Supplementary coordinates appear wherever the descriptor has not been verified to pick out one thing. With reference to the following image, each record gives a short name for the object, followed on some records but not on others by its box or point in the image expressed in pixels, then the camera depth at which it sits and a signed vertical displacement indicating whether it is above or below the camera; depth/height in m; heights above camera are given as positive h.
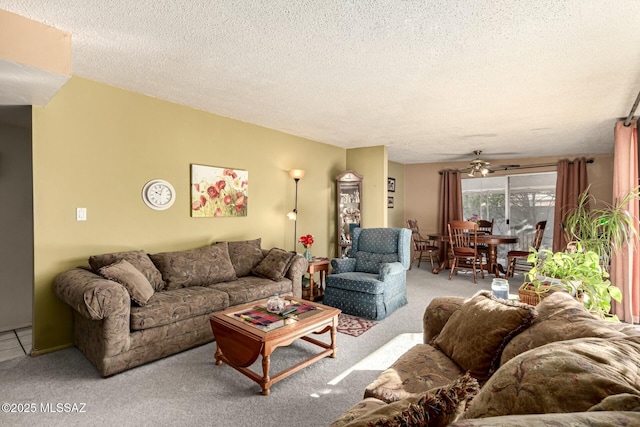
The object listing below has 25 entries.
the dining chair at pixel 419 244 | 6.81 -0.79
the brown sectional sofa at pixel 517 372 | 0.74 -0.49
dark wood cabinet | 5.58 +0.04
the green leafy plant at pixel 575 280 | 1.99 -0.47
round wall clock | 3.38 +0.15
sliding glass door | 6.70 +0.13
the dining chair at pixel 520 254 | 5.63 -0.81
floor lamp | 4.68 -0.03
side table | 4.23 -0.95
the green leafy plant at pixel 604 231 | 3.21 -0.22
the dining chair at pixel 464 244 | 5.64 -0.67
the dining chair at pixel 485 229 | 6.27 -0.44
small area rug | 3.30 -1.26
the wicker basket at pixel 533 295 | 2.08 -0.57
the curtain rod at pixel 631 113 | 3.08 +1.04
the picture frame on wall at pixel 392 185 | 7.52 +0.56
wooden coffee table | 2.19 -0.94
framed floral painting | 3.79 +0.21
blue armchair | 3.69 -0.84
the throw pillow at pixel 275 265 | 3.72 -0.68
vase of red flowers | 4.49 -0.49
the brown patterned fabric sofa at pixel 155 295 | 2.37 -0.79
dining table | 5.65 -0.74
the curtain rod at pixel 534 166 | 6.16 +0.89
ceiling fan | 6.07 +0.84
